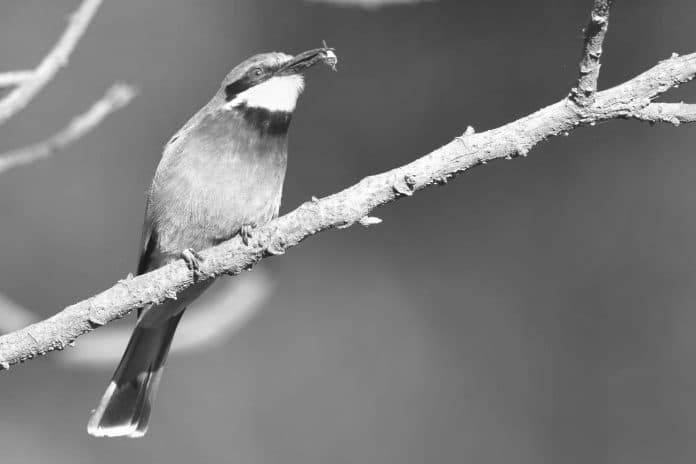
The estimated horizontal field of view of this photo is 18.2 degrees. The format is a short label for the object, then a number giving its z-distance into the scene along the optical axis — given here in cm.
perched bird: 920
